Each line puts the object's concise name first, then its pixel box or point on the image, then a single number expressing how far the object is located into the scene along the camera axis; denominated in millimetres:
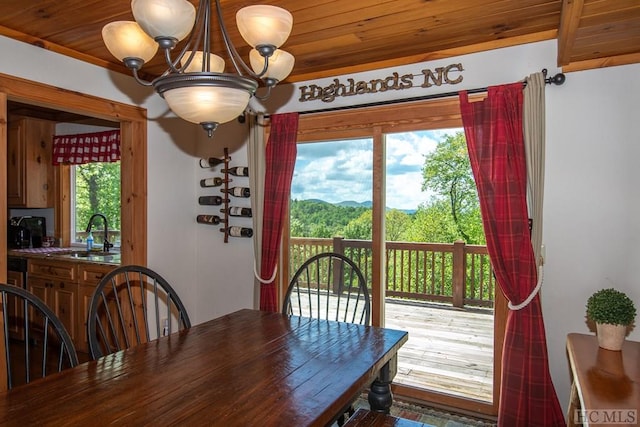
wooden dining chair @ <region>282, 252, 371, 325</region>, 3566
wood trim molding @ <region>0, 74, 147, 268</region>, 3189
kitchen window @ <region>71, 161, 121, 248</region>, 4441
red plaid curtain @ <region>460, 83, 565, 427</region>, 2400
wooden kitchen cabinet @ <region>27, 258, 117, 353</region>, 3643
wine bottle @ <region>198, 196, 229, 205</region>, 3648
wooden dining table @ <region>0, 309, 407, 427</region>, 1228
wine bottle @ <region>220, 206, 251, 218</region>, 3536
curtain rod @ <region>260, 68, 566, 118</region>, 2451
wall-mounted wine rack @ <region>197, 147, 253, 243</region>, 3611
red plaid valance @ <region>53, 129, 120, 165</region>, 4098
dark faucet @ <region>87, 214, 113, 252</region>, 4305
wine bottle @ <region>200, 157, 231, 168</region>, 3656
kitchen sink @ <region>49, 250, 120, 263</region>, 3799
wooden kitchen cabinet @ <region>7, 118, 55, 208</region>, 4285
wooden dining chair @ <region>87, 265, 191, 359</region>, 3266
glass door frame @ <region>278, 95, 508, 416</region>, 2708
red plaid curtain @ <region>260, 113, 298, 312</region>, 3258
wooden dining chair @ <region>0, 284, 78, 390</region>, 3418
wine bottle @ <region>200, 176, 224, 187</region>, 3648
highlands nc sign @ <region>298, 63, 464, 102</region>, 2744
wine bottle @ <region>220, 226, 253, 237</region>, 3529
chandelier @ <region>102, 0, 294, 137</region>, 1327
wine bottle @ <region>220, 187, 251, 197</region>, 3540
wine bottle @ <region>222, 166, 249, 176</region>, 3545
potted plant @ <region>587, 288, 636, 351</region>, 1932
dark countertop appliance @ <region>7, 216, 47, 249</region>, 4426
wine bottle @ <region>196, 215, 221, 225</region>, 3664
